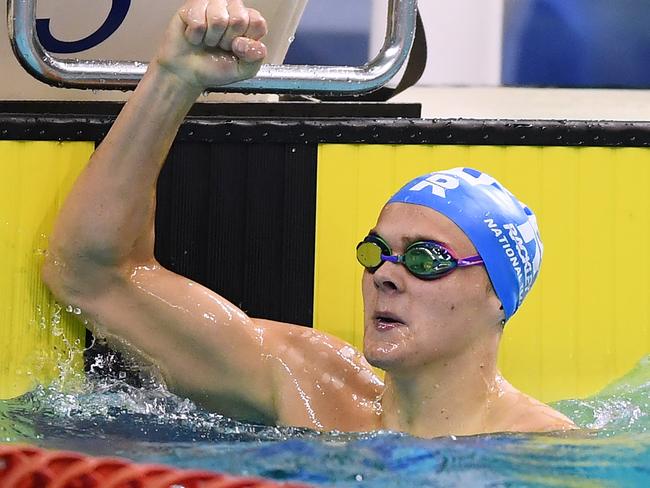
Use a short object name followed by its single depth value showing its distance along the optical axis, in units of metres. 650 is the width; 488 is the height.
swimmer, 8.47
